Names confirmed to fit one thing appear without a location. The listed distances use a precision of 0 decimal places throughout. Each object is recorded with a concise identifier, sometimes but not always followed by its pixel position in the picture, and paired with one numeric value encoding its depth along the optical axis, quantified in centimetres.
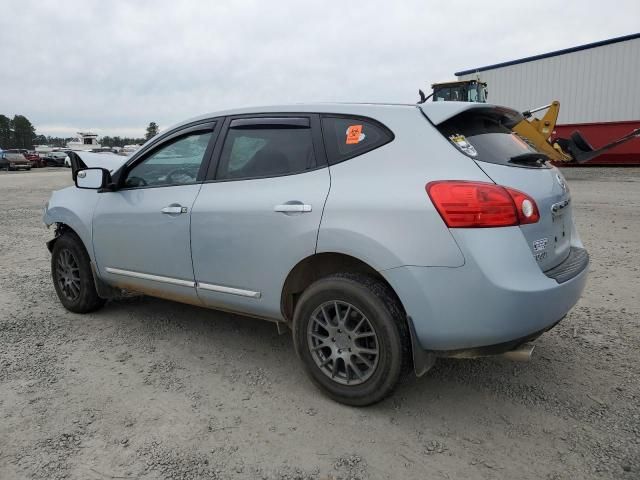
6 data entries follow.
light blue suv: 246
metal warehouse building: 1991
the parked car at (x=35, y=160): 4328
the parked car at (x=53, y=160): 4469
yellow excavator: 1405
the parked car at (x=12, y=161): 3641
